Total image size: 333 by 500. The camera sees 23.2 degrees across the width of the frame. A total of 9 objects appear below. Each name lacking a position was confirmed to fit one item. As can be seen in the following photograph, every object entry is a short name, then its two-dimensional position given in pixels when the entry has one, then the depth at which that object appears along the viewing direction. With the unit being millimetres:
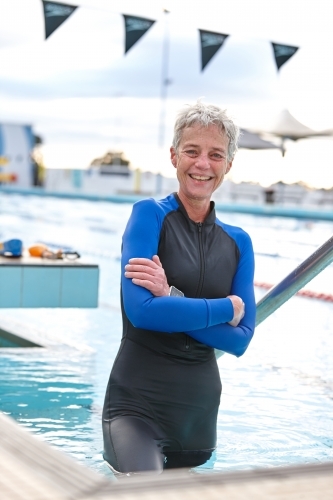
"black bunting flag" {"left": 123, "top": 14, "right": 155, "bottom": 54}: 9031
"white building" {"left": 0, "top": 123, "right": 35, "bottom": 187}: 38844
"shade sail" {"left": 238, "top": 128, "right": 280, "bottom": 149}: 26047
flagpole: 23088
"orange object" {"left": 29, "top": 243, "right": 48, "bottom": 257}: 5133
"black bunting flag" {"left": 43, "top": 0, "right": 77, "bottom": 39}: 8156
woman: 1996
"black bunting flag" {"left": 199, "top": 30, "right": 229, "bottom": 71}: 9430
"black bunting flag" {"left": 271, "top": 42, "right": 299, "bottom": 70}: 9758
